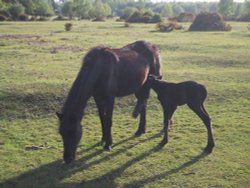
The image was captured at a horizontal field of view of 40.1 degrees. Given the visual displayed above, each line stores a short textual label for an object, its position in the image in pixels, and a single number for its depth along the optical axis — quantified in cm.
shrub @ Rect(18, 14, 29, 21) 5334
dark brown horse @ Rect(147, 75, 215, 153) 716
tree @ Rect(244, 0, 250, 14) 7554
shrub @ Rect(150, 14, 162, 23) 4975
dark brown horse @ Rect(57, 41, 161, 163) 600
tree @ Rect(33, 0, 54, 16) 6643
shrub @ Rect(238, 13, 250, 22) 5820
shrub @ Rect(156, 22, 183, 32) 3503
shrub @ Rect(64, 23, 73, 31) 3409
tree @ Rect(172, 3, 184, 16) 13752
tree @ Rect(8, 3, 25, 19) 5366
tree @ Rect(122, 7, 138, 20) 7016
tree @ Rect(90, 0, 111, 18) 8300
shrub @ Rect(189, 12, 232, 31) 3688
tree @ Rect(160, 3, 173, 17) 9902
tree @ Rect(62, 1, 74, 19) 7264
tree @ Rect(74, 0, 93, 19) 7275
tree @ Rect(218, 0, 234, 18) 7161
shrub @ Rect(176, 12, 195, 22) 5422
